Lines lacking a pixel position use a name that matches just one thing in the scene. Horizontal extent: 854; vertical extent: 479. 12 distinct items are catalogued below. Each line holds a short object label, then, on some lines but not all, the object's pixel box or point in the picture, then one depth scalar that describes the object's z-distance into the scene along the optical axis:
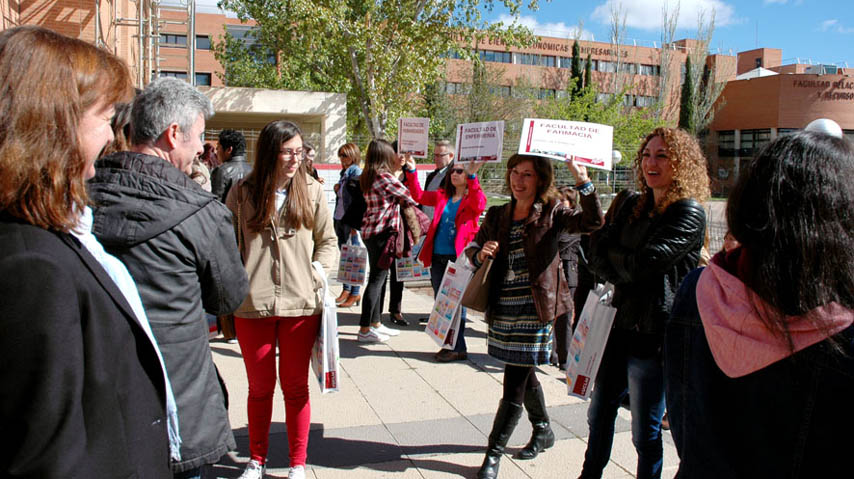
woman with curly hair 2.97
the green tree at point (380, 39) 21.69
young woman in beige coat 3.38
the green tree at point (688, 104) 49.22
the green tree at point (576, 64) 49.31
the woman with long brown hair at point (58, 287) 1.17
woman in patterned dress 3.52
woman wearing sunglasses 5.91
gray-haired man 2.11
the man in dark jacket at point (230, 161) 5.71
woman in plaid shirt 6.38
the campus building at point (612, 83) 24.66
